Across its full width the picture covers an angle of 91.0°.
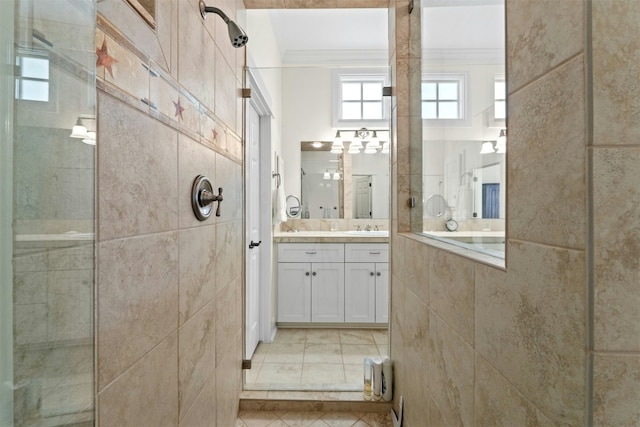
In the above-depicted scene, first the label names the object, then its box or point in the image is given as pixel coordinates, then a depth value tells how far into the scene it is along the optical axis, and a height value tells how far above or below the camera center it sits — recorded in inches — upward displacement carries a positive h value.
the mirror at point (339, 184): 124.0 +11.4
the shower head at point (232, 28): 44.9 +28.3
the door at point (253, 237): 83.0 -7.2
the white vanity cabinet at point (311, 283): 112.3 -25.2
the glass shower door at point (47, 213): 15.2 +0.0
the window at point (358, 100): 123.3 +44.6
